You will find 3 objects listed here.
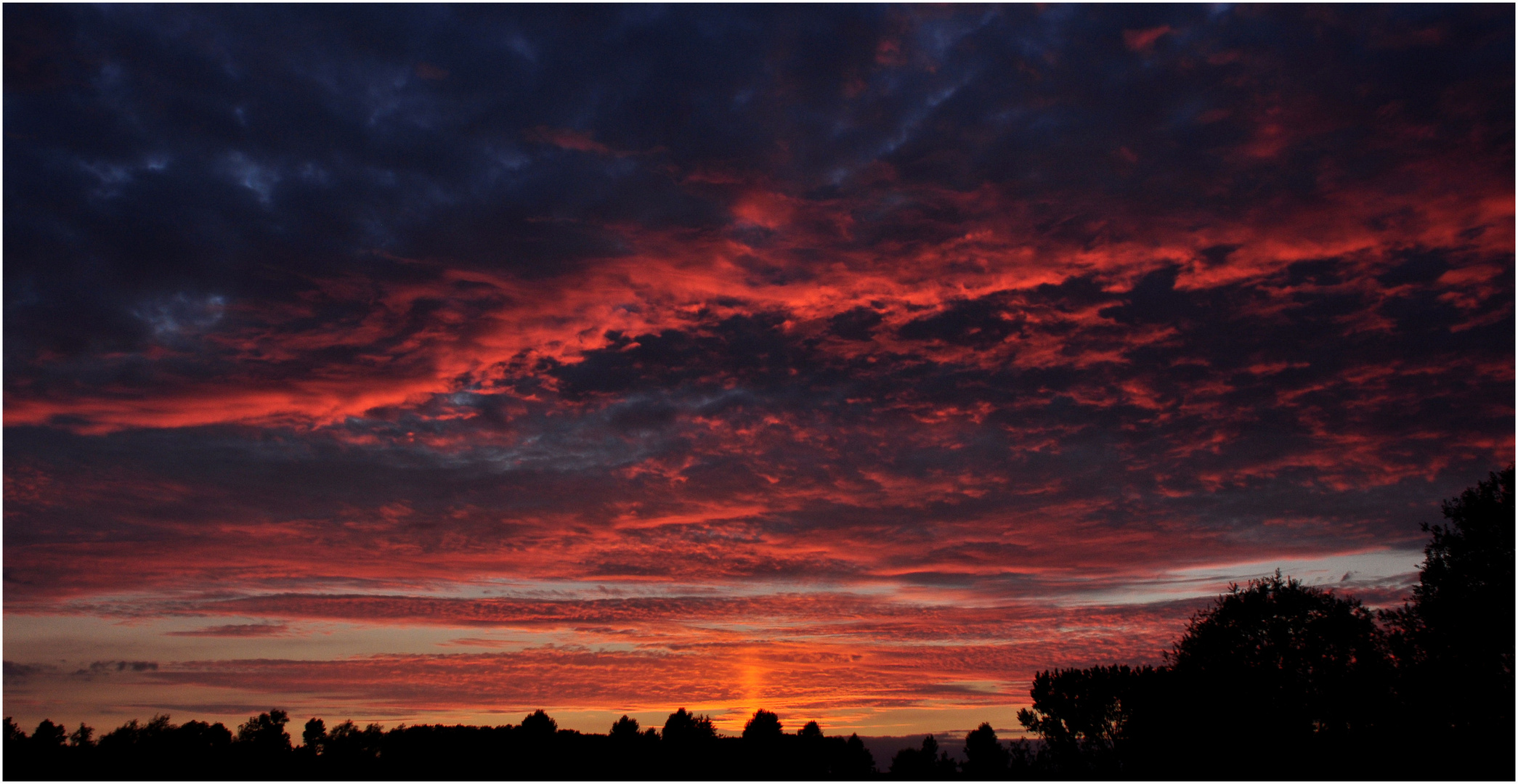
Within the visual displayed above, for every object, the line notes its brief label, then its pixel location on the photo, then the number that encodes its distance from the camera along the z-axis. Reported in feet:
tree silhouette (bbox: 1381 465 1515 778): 156.66
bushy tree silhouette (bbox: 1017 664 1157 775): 299.17
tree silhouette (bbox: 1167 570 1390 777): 204.33
